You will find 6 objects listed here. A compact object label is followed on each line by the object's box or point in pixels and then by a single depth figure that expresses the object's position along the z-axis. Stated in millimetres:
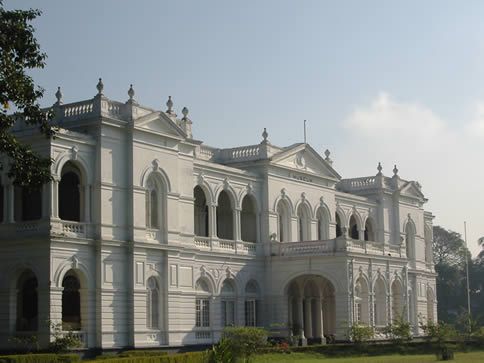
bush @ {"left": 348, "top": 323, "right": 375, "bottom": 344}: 47469
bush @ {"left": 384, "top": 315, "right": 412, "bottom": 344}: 49719
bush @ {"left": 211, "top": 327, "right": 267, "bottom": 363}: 36969
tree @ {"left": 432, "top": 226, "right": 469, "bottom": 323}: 107562
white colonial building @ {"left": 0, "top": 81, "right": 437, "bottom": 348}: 40719
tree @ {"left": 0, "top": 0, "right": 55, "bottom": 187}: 27422
